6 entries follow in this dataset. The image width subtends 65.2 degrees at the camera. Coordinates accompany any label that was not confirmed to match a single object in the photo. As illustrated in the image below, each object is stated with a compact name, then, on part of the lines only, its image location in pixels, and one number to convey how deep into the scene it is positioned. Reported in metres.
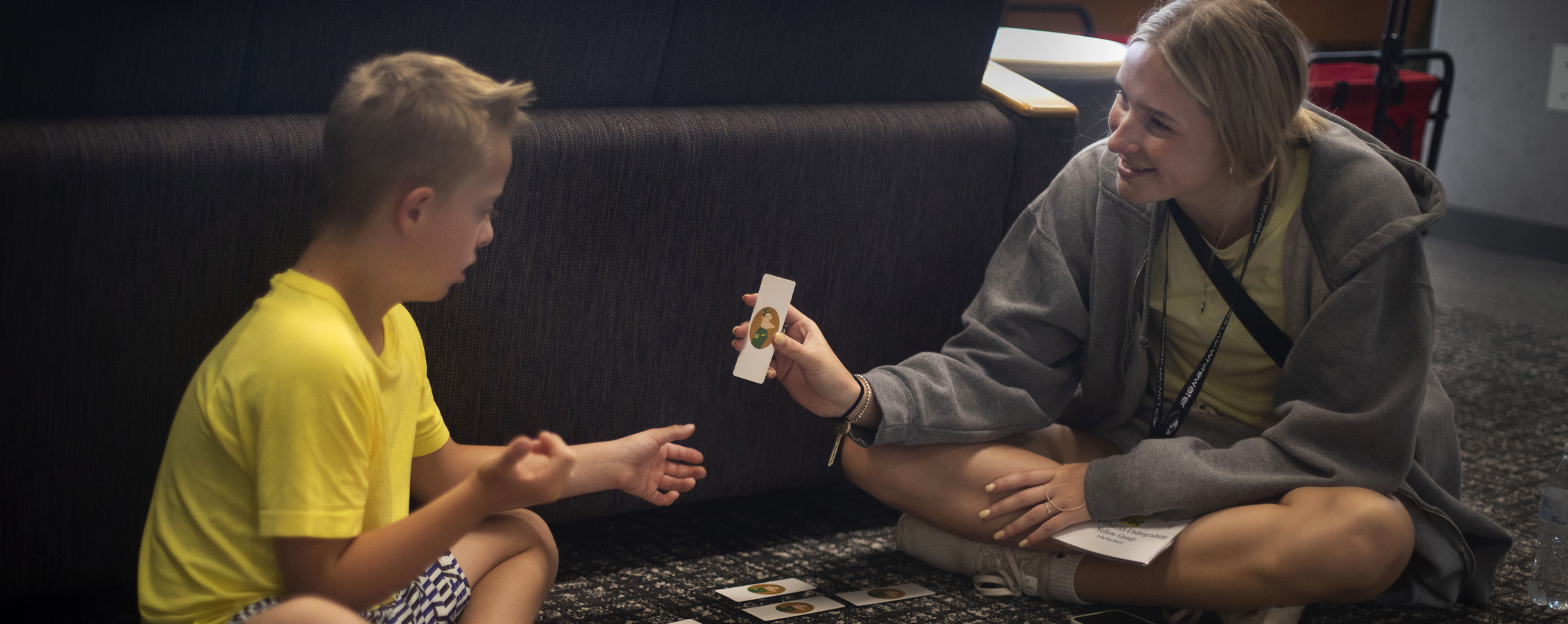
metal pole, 3.15
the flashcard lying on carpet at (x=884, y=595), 1.58
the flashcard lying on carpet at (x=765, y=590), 1.57
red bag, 3.23
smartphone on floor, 1.57
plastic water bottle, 1.70
